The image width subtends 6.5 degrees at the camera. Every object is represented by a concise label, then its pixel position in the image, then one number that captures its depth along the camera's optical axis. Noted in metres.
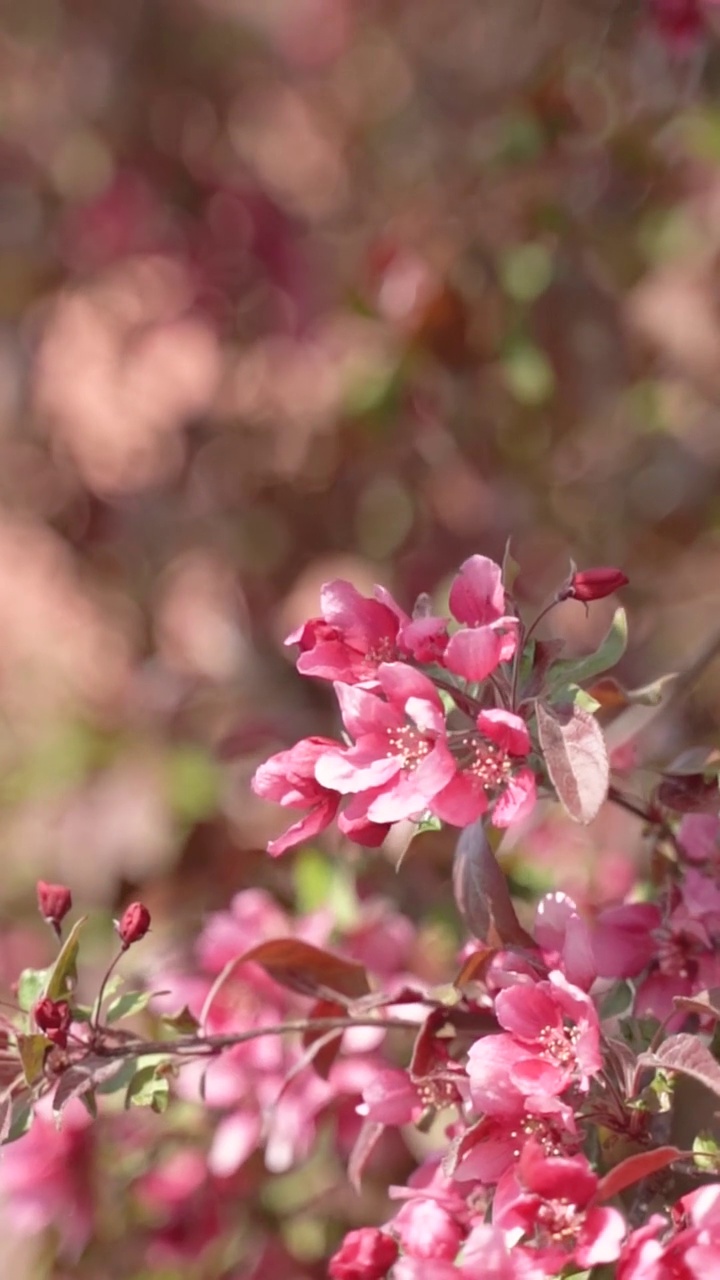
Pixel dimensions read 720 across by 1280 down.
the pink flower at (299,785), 1.67
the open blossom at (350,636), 1.67
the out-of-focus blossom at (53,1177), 1.81
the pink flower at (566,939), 1.66
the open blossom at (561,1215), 1.62
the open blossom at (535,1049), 1.64
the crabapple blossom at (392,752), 1.64
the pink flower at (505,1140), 1.65
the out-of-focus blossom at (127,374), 3.01
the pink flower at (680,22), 2.10
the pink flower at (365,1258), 1.65
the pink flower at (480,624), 1.64
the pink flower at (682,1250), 1.61
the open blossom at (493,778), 1.65
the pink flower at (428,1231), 1.65
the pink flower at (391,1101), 1.70
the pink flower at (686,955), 1.70
